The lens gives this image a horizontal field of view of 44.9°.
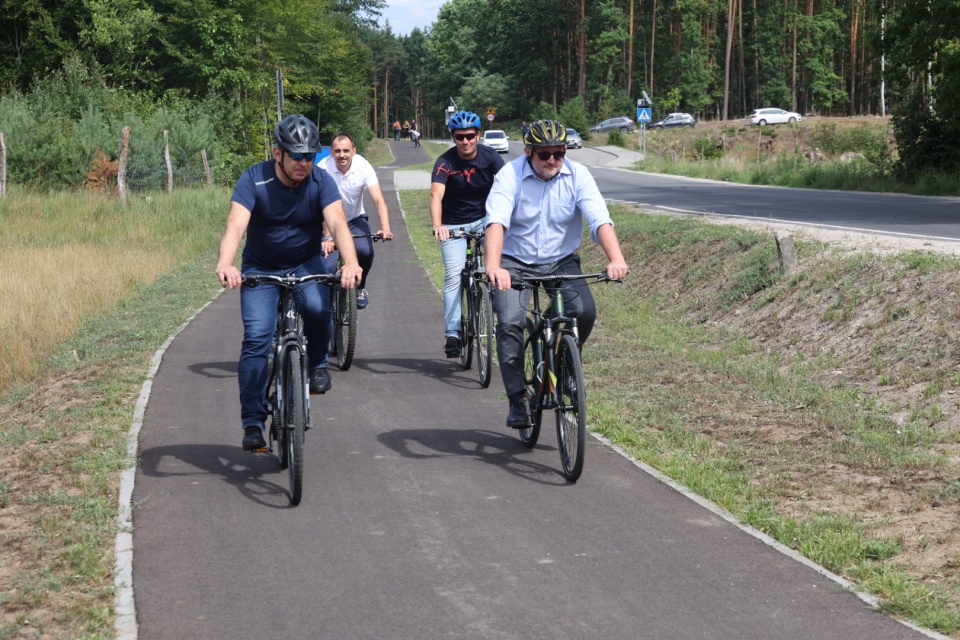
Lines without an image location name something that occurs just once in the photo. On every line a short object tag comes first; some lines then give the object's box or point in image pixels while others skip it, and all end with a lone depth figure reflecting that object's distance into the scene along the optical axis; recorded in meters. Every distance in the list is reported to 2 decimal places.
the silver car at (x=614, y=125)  85.44
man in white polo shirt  10.38
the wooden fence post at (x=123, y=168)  27.61
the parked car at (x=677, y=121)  83.50
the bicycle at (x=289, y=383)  6.17
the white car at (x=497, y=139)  70.66
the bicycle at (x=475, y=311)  9.67
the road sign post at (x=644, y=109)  56.91
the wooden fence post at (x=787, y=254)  12.79
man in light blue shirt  6.89
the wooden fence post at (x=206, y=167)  34.22
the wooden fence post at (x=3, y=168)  25.92
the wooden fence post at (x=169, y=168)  30.56
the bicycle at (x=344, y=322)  10.35
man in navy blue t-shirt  6.39
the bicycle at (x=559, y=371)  6.54
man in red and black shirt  9.86
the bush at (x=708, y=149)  64.44
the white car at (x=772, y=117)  79.12
